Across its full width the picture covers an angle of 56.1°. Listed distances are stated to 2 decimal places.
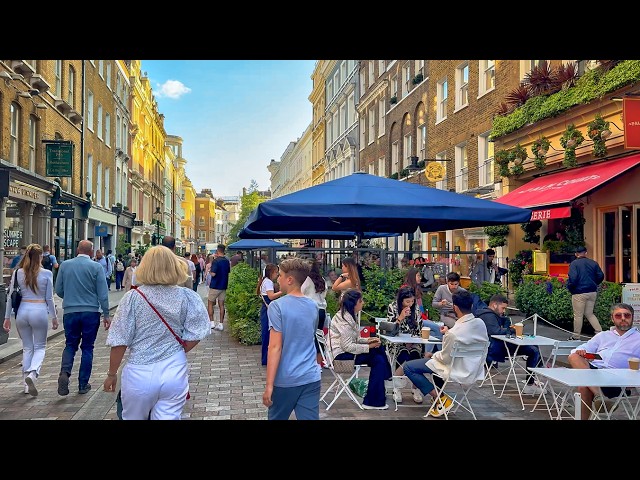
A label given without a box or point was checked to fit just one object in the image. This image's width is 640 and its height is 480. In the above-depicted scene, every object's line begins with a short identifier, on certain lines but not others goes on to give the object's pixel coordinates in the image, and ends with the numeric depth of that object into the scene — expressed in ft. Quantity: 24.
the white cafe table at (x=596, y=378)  15.70
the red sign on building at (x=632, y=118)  34.09
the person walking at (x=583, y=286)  34.78
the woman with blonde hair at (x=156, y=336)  12.19
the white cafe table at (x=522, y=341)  22.02
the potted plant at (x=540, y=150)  46.16
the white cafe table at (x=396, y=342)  21.61
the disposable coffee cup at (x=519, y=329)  22.86
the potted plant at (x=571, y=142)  41.42
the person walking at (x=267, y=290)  29.76
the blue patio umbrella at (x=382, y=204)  24.82
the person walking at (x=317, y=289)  26.91
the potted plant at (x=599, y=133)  38.55
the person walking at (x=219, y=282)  43.06
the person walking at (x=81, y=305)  22.71
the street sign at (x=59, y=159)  64.23
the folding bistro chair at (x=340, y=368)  20.79
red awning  37.24
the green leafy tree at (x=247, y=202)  197.45
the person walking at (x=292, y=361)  13.05
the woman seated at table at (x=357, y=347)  20.45
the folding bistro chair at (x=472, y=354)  18.99
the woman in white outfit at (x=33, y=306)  23.07
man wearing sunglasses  18.39
